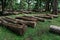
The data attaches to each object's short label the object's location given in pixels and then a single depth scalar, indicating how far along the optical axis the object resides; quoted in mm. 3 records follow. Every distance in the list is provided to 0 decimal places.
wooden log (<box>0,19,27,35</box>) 2210
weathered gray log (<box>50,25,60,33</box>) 2332
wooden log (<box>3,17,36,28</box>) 2663
